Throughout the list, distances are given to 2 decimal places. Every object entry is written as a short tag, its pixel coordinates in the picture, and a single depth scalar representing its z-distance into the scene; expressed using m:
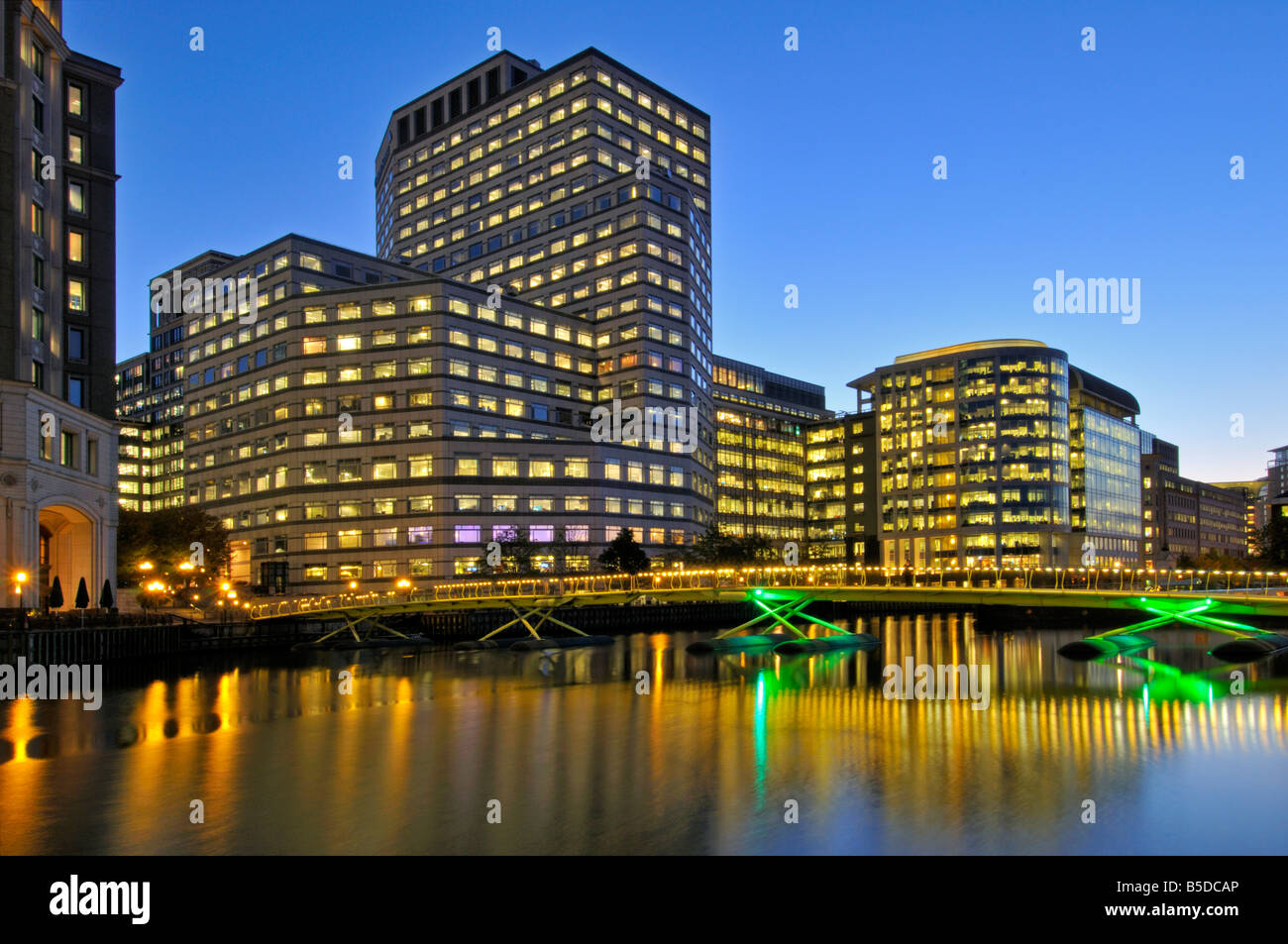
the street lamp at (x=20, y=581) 60.53
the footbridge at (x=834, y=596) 59.31
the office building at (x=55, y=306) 62.66
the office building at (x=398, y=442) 126.00
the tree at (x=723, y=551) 137.75
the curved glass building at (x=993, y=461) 179.38
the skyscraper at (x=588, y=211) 140.75
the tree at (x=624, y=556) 120.31
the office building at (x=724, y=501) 196.71
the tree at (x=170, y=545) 104.62
